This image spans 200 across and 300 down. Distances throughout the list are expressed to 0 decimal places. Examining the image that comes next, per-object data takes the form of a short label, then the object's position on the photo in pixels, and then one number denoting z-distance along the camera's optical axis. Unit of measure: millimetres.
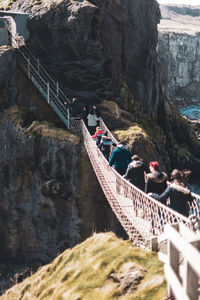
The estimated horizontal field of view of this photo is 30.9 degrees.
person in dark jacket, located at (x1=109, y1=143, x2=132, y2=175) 12594
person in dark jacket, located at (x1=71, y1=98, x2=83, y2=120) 20766
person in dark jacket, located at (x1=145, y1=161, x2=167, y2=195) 8990
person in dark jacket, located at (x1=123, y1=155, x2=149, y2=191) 10641
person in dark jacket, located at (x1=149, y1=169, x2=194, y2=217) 7785
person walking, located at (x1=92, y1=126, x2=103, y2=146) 16875
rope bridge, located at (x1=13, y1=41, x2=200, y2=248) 8750
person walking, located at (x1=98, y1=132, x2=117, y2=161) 16080
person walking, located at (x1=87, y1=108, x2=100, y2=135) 19156
